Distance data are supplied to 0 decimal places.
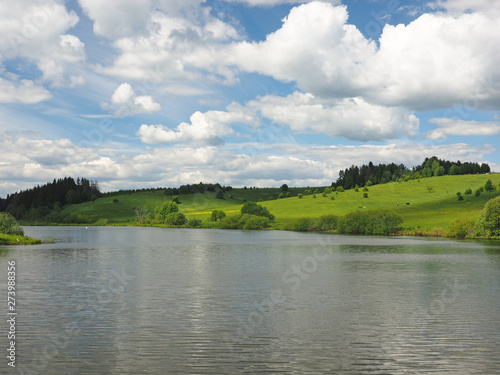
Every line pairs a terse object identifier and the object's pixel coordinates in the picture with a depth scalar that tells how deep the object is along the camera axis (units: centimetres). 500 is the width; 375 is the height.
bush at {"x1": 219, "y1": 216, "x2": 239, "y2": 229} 19400
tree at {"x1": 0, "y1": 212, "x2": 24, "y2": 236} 9181
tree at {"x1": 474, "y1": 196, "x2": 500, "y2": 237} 10796
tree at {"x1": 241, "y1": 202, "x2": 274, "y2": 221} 19588
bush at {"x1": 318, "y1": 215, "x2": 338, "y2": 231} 15650
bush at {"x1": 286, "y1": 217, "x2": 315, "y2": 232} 16338
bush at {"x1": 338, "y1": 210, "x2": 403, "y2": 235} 13788
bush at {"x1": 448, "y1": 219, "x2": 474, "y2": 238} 11725
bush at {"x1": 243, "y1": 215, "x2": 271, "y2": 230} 18212
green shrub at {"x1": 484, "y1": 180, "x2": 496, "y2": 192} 17175
